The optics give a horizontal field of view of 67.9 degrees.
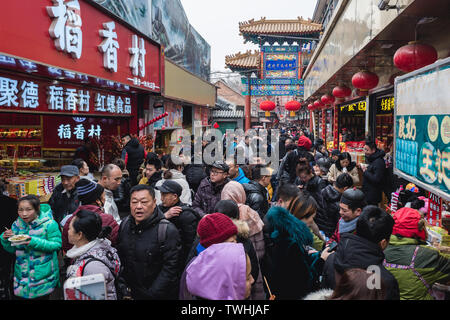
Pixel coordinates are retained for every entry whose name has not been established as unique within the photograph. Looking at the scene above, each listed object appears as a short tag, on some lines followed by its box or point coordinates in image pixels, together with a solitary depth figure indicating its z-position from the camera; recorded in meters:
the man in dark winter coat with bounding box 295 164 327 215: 4.77
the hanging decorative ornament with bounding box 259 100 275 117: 19.73
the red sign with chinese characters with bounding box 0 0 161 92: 5.04
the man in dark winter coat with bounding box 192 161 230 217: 4.82
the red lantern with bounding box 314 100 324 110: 14.41
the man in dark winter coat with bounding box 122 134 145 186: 8.40
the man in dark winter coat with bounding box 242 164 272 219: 4.52
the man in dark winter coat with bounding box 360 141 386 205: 6.11
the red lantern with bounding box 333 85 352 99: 9.57
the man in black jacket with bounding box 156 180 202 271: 3.72
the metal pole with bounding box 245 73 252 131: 21.73
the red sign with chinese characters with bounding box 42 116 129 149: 11.15
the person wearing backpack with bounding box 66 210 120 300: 2.60
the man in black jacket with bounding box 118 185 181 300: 3.03
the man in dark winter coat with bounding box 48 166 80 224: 4.46
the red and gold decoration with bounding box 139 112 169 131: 11.06
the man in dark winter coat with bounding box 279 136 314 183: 7.56
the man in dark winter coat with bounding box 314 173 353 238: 4.44
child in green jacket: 3.38
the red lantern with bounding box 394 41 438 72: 4.32
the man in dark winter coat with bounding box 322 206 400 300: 2.52
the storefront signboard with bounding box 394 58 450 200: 2.83
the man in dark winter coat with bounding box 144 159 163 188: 5.60
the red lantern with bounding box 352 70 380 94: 6.52
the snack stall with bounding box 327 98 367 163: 13.14
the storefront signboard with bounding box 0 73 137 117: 5.69
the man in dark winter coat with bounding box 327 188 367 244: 3.55
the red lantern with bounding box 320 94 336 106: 12.39
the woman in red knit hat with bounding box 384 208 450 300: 2.84
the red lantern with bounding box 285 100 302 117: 18.30
